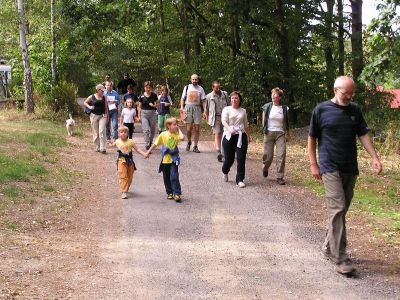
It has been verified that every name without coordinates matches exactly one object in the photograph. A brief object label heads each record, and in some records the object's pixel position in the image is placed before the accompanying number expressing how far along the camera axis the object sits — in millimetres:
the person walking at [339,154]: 6164
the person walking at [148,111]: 14762
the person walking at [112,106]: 15328
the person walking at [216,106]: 13539
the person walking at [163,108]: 15616
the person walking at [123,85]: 19772
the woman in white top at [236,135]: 10789
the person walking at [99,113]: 14562
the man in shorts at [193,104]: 14398
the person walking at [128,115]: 14883
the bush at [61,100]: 23062
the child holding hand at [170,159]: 9555
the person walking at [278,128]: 11055
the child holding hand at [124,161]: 9867
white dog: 18062
